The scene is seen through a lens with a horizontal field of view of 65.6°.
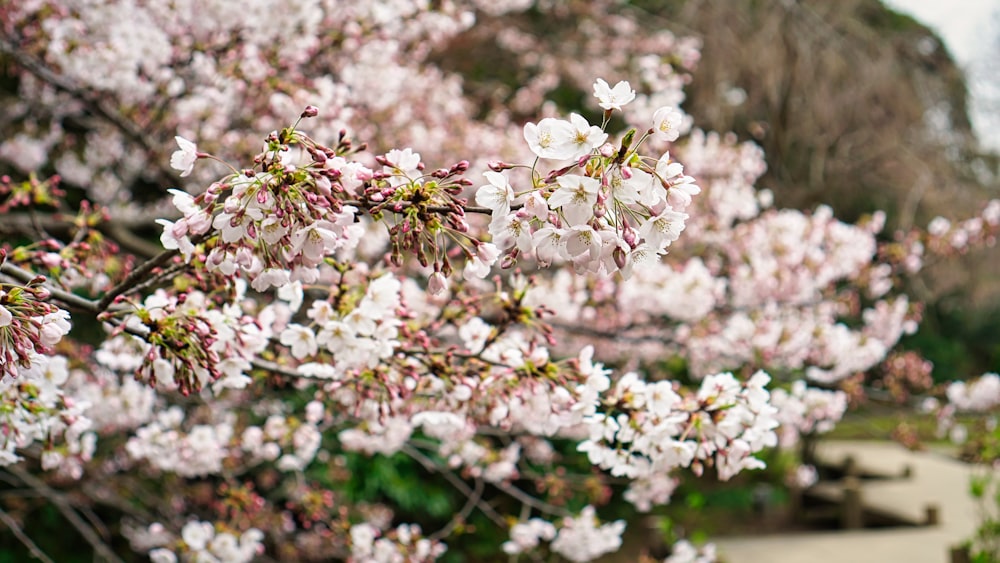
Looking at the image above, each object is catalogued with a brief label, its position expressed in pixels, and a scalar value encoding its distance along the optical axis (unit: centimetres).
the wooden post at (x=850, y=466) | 827
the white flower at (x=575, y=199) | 86
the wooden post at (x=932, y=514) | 629
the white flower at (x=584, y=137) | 85
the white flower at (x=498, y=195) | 92
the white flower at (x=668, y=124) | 94
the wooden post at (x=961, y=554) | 378
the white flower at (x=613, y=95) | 87
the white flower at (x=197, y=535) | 203
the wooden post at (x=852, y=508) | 668
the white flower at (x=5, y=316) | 90
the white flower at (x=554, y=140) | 90
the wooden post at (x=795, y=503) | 758
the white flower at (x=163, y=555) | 200
